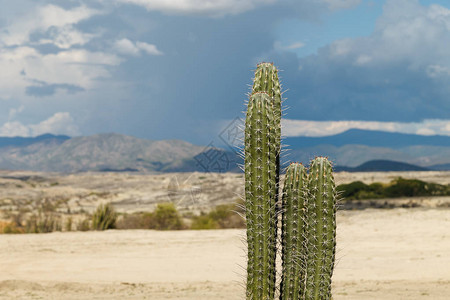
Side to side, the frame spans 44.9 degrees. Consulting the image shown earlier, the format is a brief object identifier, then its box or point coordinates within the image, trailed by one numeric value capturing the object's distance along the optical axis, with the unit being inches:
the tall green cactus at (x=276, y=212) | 309.4
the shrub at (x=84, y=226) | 1059.3
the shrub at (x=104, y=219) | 1054.6
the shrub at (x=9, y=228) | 1039.0
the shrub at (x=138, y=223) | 1107.9
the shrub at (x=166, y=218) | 1112.8
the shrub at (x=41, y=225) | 1029.2
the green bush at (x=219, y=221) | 1107.3
